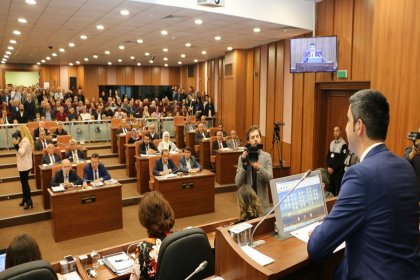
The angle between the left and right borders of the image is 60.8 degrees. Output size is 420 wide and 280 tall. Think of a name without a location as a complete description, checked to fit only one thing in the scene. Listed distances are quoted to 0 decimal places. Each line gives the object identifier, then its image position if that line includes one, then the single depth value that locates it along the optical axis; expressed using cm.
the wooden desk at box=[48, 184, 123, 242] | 563
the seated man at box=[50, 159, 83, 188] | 607
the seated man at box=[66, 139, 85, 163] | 743
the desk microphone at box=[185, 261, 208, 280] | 162
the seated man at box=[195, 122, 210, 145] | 1007
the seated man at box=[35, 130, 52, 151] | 817
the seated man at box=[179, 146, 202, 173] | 721
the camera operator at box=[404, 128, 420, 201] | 438
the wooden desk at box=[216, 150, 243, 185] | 852
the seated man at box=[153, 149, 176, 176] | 694
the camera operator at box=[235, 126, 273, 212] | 370
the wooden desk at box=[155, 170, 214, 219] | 648
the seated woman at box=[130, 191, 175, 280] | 222
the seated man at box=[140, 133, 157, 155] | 808
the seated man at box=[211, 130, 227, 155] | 916
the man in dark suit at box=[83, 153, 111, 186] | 634
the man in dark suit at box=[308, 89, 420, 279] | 133
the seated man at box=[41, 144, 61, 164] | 715
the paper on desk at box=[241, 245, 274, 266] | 177
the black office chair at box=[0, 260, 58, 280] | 163
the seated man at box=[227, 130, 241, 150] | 917
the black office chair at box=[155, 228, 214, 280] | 195
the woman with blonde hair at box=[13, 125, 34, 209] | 650
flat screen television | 713
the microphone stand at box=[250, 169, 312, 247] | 197
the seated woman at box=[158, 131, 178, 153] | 849
